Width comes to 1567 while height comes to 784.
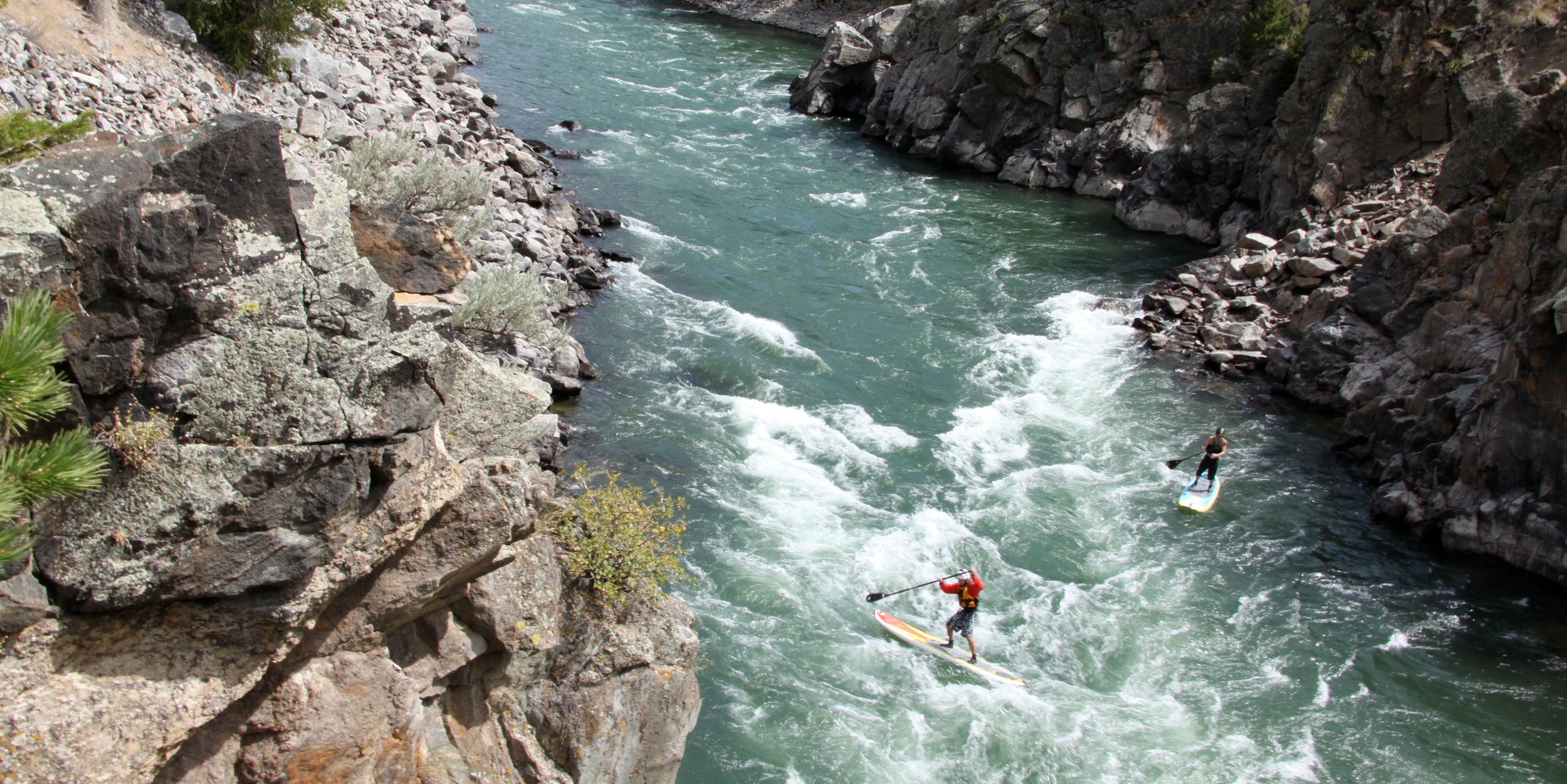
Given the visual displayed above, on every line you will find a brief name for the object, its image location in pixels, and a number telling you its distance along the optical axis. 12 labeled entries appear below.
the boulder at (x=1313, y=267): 26.58
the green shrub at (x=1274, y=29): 35.78
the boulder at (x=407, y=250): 10.41
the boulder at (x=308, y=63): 21.52
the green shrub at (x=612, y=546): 9.95
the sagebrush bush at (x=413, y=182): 12.85
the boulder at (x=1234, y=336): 25.53
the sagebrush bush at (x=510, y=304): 15.35
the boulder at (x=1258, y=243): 29.45
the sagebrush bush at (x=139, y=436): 6.43
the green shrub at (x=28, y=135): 7.11
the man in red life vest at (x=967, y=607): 14.80
